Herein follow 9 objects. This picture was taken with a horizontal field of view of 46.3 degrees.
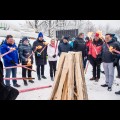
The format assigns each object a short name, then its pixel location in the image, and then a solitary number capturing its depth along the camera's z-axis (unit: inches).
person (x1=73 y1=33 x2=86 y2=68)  191.8
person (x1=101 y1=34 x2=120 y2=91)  149.1
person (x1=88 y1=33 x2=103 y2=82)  175.6
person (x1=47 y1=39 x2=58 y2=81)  180.6
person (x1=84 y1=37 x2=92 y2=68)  192.7
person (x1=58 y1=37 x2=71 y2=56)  186.3
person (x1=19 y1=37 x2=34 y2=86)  165.7
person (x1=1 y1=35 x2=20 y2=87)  154.5
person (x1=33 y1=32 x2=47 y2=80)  178.3
